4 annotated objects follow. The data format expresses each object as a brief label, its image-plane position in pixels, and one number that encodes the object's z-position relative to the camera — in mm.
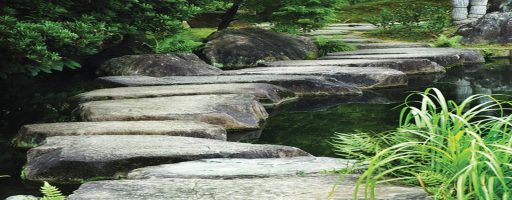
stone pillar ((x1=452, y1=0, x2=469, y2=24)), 16000
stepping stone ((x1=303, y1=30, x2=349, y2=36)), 15914
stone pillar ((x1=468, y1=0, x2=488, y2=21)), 15867
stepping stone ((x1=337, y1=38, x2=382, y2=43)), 13792
